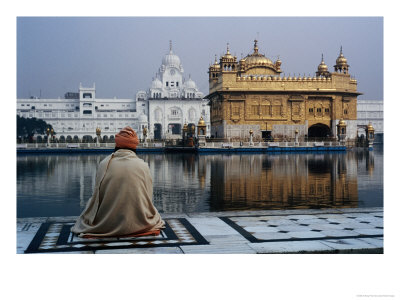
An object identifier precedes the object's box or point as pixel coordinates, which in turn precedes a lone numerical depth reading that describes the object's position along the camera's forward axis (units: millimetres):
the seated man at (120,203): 4574
